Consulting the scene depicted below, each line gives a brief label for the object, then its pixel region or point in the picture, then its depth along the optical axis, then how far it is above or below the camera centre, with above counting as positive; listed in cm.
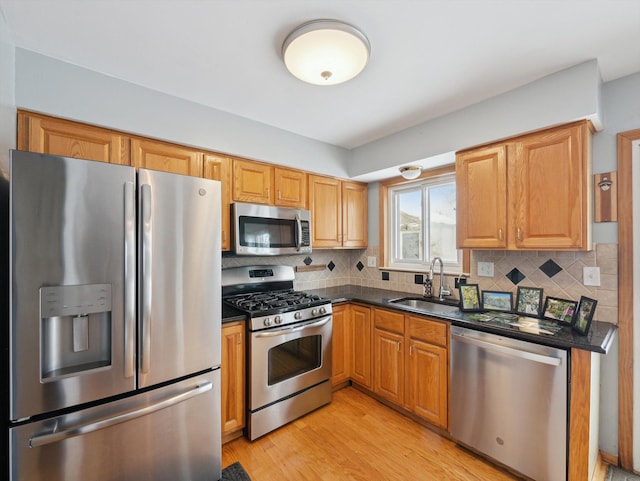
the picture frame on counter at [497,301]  211 -45
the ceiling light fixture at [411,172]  247 +60
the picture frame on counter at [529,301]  199 -43
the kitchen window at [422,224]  278 +18
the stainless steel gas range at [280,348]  207 -84
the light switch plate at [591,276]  185 -23
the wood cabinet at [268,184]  238 +50
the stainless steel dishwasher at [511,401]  157 -97
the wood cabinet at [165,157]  192 +59
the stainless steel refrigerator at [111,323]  117 -38
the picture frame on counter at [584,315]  159 -43
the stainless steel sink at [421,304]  247 -58
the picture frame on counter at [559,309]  179 -44
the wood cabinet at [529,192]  173 +32
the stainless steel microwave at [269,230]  232 +10
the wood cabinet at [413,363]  209 -97
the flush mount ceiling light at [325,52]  135 +96
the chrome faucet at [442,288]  258 -43
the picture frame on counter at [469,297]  217 -43
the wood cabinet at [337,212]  292 +31
